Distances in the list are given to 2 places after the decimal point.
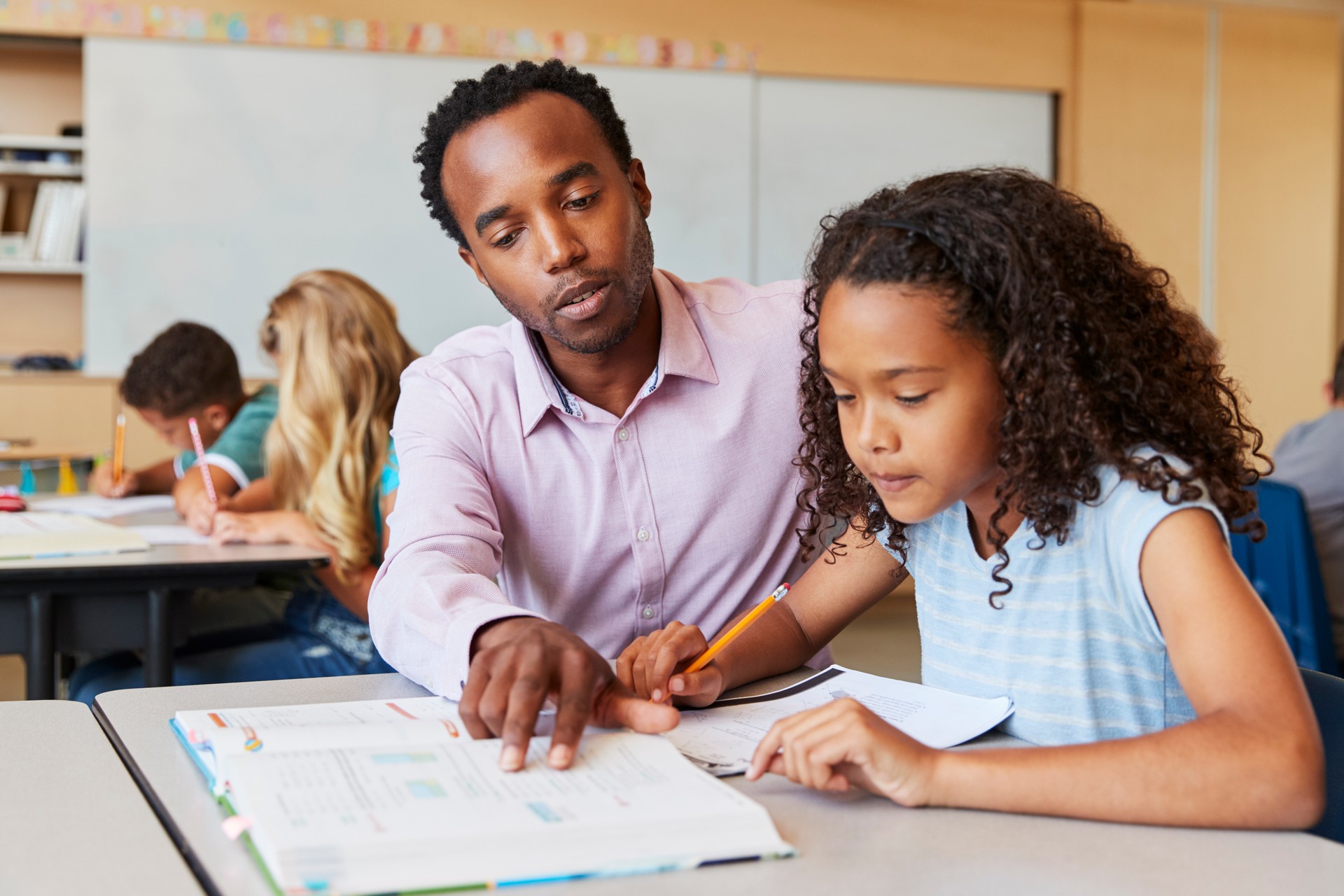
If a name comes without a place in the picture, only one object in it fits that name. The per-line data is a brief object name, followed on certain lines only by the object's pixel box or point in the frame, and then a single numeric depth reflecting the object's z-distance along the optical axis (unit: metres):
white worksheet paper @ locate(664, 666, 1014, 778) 0.94
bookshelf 4.45
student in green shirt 2.67
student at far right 2.40
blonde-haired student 2.23
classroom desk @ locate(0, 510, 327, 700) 1.96
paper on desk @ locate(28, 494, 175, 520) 2.71
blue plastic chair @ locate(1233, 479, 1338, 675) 2.29
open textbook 0.66
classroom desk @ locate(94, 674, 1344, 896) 0.69
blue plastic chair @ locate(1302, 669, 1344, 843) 0.95
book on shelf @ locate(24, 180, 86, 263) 4.30
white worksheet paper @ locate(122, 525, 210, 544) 2.31
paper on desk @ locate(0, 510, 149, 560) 2.04
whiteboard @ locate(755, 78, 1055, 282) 4.84
